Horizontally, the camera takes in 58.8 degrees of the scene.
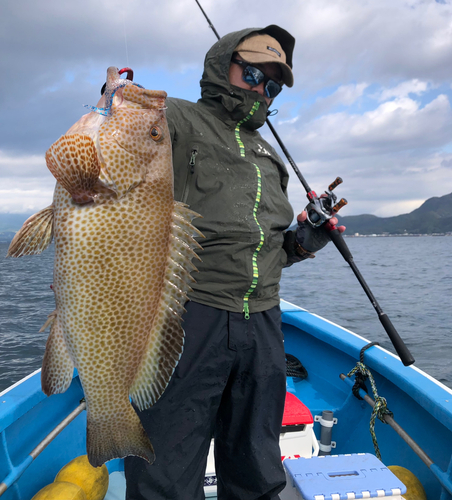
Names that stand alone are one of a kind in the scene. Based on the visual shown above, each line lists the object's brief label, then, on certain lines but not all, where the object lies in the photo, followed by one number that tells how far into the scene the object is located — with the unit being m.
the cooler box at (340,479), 2.48
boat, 2.96
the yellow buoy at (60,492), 2.88
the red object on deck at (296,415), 3.51
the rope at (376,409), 3.61
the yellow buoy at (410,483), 3.06
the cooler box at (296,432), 3.53
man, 2.17
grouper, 1.67
